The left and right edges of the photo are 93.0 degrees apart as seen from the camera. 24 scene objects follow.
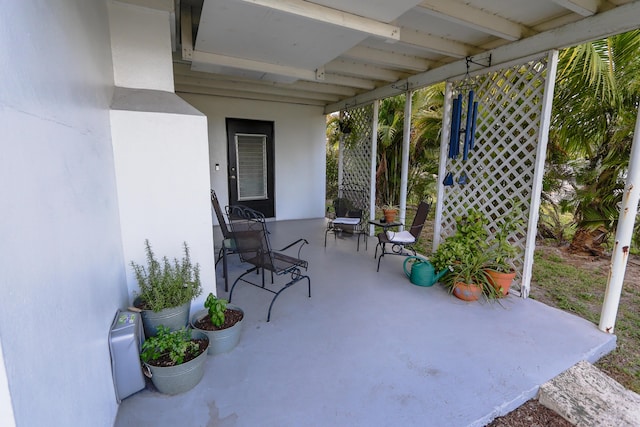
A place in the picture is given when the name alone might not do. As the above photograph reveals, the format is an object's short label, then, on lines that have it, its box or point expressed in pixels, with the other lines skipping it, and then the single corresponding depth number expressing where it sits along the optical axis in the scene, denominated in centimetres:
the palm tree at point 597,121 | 299
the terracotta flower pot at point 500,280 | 290
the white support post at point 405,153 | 433
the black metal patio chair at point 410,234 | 362
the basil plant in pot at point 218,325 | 201
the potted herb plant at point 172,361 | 166
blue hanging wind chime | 333
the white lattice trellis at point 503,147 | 288
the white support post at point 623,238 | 215
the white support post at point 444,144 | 367
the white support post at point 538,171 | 266
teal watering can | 317
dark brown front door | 574
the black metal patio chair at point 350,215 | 465
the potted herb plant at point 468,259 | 289
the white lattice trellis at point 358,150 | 552
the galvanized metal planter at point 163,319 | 192
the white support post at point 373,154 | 507
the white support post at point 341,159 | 618
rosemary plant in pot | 193
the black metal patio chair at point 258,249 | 254
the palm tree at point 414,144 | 555
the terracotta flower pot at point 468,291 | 285
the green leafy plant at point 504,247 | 297
